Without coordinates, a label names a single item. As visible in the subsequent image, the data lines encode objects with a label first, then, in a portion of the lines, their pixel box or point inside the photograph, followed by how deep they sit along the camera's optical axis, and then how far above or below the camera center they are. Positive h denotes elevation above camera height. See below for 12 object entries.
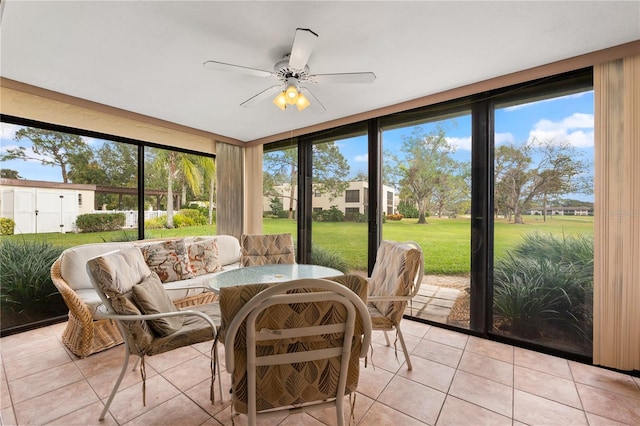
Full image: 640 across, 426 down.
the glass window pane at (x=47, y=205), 2.72 +0.06
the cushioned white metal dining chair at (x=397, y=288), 1.87 -0.54
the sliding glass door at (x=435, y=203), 2.78 +0.08
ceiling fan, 1.70 +0.97
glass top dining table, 2.02 -0.52
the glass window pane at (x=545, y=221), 2.23 -0.10
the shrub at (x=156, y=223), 3.67 -0.16
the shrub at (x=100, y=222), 3.20 -0.13
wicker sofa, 2.23 -0.66
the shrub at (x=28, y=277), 2.70 -0.67
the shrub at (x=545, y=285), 2.23 -0.65
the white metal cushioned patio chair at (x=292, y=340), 0.93 -0.48
